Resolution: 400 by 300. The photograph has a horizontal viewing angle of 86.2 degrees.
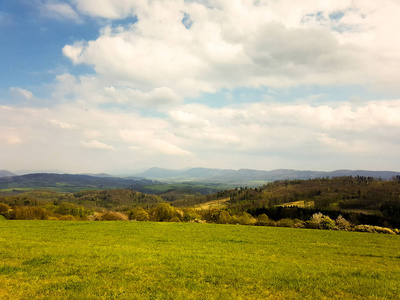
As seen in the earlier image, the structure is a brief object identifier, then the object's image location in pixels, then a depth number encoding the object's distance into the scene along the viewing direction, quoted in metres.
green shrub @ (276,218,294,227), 51.81
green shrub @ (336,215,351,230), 46.38
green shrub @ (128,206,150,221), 66.12
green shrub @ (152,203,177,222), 67.94
